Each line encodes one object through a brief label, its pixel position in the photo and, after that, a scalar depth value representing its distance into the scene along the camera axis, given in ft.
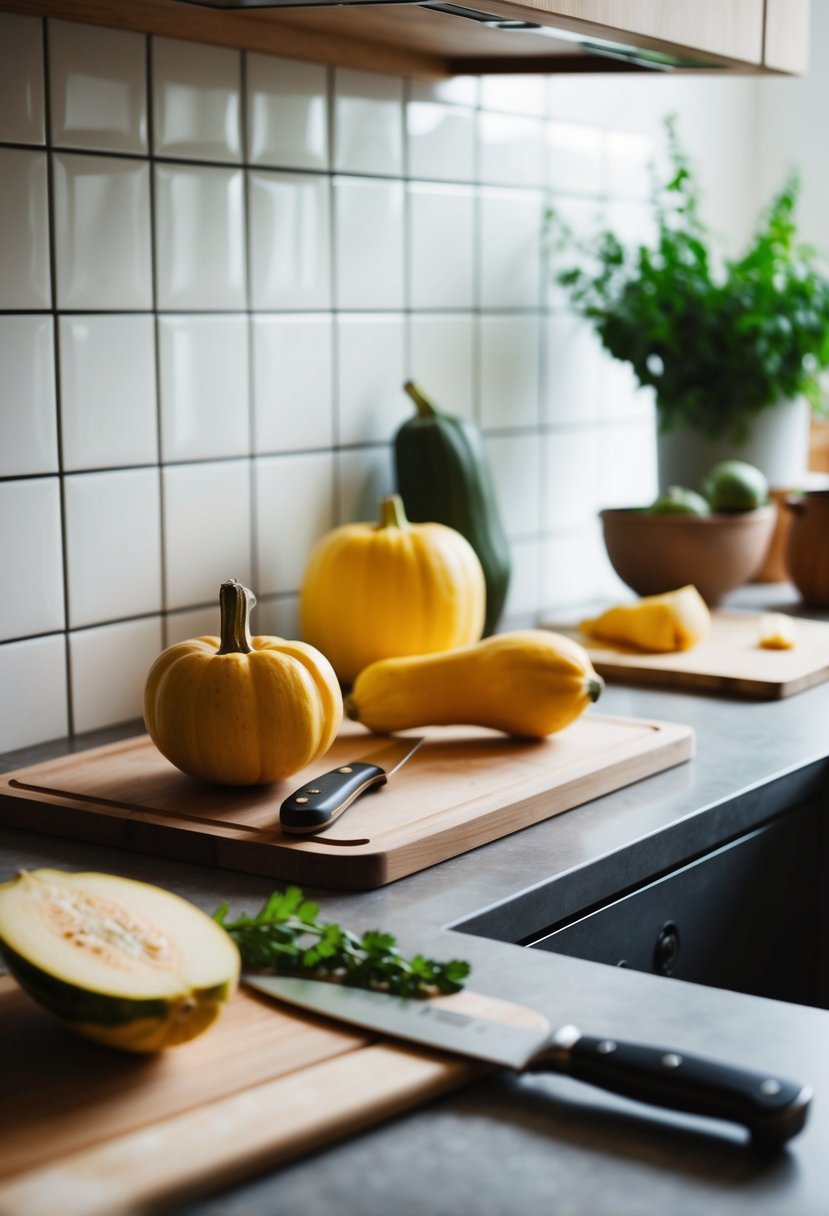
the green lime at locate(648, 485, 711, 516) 5.97
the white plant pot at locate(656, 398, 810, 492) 6.67
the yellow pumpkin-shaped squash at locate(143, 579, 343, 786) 3.58
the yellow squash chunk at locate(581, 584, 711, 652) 5.38
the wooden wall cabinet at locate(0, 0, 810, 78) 4.25
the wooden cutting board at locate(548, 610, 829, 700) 5.08
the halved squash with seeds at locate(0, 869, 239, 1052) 2.34
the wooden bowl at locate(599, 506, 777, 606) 5.95
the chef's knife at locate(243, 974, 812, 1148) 2.20
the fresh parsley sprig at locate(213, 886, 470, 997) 2.66
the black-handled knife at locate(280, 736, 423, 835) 3.38
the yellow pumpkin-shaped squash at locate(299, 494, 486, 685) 4.79
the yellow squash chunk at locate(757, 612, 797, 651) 5.50
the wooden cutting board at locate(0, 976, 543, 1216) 2.08
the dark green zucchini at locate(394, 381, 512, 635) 5.39
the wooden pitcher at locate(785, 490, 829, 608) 6.34
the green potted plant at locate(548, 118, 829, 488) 6.27
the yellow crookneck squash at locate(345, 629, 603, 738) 4.10
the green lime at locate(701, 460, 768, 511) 6.03
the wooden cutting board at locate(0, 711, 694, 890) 3.37
